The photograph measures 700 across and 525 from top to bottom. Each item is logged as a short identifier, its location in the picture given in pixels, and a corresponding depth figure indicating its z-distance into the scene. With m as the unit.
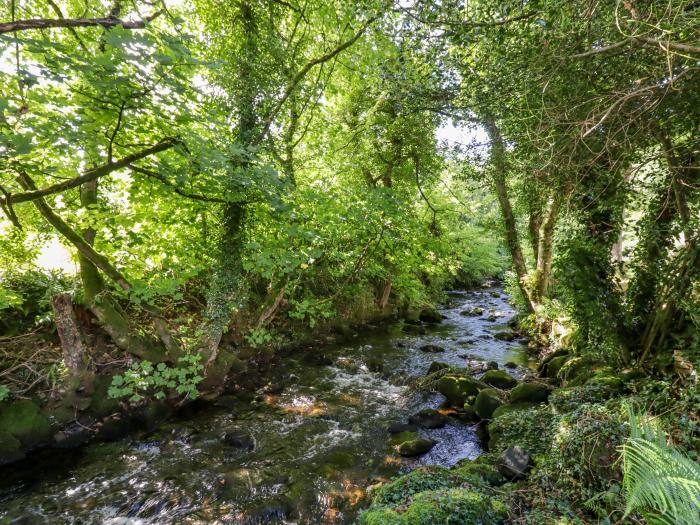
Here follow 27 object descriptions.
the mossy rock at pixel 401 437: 6.36
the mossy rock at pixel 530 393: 6.73
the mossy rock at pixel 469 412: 7.25
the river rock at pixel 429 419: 6.97
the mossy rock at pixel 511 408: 6.47
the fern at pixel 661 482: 2.27
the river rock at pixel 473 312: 17.64
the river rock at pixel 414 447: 6.00
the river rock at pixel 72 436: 5.90
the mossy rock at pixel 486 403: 6.92
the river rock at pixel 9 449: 5.42
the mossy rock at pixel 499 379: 7.98
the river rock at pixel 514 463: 4.54
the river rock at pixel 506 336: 12.80
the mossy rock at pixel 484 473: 4.46
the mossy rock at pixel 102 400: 6.32
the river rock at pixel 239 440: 6.21
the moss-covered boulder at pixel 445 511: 3.34
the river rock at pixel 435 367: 9.25
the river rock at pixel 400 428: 6.76
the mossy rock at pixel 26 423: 5.59
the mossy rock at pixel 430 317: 16.13
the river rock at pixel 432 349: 11.62
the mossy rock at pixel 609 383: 5.36
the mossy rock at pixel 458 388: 7.77
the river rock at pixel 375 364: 9.98
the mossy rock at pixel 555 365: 8.12
